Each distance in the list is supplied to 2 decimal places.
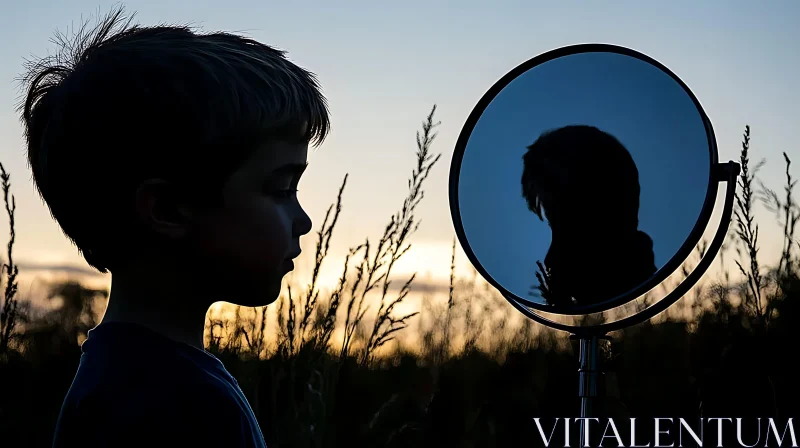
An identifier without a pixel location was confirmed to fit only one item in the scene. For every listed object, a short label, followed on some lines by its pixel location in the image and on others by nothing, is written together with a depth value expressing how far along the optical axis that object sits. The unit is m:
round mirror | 1.48
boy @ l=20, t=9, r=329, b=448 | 1.38
